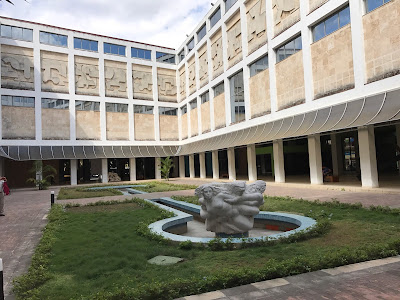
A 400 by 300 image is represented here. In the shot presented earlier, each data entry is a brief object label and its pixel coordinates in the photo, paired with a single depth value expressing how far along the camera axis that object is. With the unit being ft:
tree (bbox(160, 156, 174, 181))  101.24
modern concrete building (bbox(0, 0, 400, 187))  47.16
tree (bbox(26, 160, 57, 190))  84.64
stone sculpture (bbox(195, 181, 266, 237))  21.15
